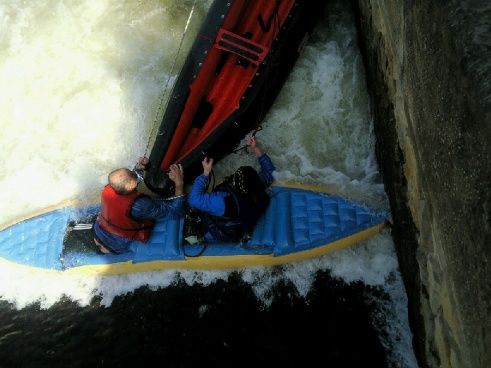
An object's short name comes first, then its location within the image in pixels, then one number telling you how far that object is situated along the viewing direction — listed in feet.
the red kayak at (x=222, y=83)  12.16
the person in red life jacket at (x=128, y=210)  10.61
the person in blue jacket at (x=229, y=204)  10.84
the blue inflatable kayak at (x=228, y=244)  11.44
